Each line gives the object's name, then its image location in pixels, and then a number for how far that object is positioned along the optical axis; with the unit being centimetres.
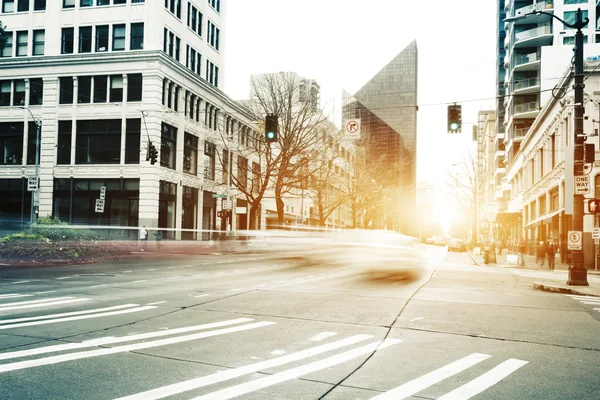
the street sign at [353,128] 3475
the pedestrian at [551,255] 3051
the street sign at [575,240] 1962
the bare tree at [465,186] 5834
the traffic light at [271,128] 2421
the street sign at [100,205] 3462
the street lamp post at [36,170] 4178
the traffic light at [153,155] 3275
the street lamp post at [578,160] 1958
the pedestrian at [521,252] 3441
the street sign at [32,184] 4069
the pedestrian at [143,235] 4109
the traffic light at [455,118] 2186
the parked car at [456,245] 6384
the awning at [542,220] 3864
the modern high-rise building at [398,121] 10944
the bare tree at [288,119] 4406
